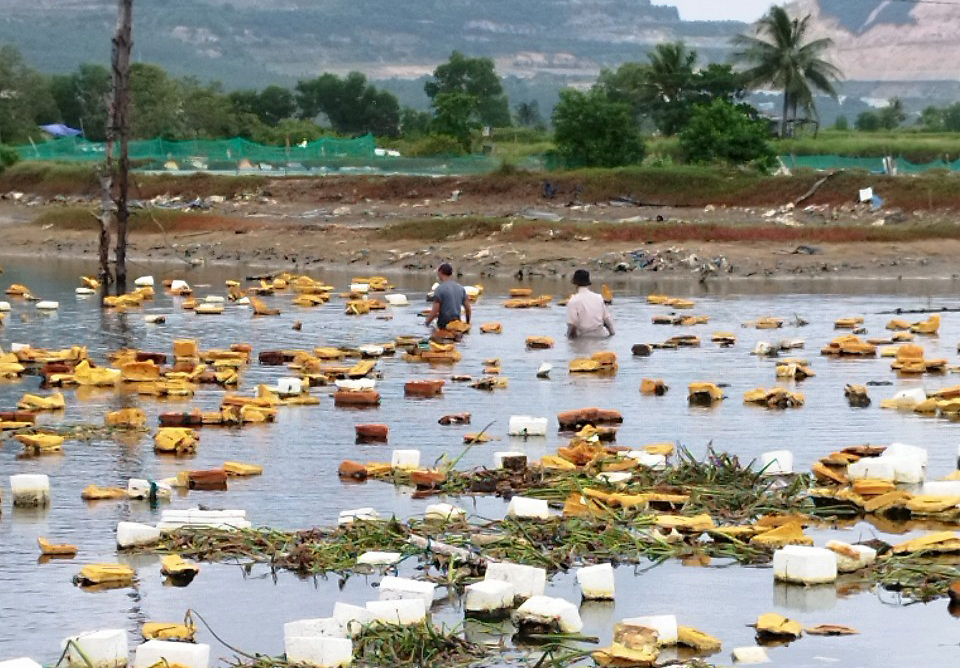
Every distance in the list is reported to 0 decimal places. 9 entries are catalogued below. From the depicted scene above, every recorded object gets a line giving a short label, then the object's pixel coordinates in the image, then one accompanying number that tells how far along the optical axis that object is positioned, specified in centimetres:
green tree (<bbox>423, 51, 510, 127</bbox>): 14925
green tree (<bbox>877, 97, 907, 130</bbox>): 13225
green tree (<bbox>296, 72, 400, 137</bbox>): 13750
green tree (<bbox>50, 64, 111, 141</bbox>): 13101
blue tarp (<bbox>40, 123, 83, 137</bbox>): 11812
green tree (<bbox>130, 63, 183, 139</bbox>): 10769
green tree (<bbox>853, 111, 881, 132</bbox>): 12224
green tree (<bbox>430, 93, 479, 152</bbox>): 7910
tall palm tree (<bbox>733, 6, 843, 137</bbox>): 9175
